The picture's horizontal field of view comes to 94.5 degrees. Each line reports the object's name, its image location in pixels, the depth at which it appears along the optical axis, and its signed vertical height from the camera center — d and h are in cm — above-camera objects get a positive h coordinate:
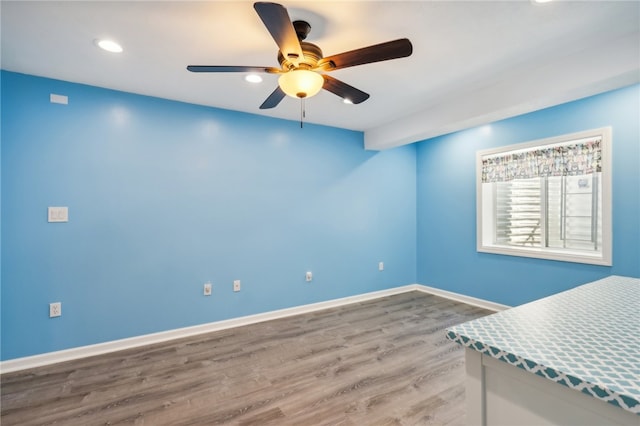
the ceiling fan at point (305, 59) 161 +91
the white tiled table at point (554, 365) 70 -41
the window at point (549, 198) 308 +13
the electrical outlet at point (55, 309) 266 -89
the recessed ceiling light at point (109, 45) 211 +120
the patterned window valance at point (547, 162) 312 +57
